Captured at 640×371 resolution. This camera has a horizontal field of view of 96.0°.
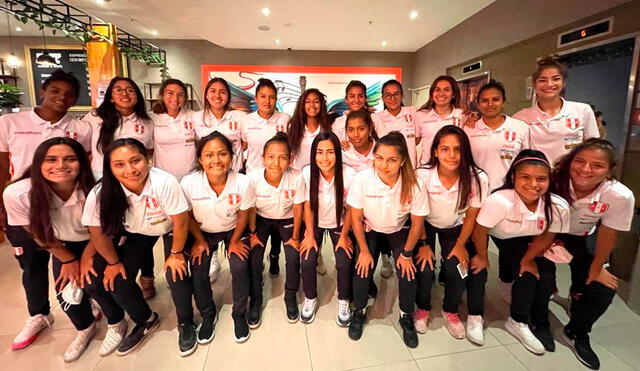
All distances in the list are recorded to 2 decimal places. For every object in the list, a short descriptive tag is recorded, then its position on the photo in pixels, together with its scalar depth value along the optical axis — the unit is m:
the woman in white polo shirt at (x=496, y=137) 2.16
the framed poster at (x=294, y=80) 6.44
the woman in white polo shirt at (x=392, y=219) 1.78
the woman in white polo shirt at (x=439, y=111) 2.53
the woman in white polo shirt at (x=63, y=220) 1.55
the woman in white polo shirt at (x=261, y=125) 2.47
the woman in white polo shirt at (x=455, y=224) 1.77
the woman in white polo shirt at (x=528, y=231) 1.68
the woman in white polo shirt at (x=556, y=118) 2.07
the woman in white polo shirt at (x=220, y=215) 1.78
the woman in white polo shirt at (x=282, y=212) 2.00
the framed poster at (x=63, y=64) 7.33
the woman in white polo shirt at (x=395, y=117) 2.70
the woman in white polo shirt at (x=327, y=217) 1.95
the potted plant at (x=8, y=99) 4.58
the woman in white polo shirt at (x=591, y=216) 1.65
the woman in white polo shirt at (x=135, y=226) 1.59
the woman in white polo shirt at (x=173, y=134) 2.38
